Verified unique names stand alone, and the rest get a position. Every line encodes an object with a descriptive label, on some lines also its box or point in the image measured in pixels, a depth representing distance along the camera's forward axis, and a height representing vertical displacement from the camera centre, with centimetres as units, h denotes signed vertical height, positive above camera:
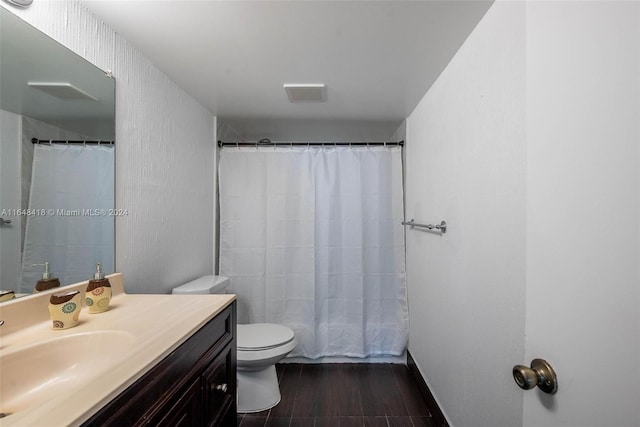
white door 42 -1
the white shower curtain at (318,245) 230 -27
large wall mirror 87 +19
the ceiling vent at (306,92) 176 +81
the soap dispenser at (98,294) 102 -31
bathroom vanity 56 -38
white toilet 167 -87
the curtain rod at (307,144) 237 +60
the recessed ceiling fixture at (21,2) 87 +67
